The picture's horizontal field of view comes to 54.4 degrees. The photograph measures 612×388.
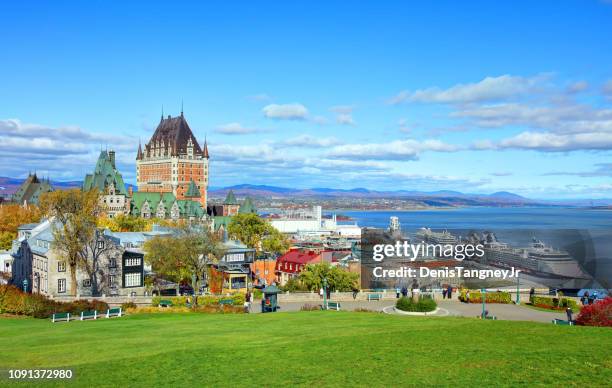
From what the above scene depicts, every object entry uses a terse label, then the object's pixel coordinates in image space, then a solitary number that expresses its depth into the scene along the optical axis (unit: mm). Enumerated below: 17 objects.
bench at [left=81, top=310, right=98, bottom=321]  36091
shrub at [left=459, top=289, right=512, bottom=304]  46625
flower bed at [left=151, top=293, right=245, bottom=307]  43625
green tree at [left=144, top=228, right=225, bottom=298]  54219
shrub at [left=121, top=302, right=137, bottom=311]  40494
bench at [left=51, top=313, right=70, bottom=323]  34875
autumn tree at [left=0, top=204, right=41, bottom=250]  79938
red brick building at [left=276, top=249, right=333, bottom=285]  77812
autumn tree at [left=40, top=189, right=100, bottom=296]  52094
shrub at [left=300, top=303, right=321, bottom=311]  38750
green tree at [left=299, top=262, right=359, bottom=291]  54812
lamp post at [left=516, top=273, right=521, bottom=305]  46747
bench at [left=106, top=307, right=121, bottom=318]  37206
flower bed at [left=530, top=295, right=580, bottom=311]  43188
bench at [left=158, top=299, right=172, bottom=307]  42531
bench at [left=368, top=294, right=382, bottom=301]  48094
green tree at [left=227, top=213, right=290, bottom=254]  87688
